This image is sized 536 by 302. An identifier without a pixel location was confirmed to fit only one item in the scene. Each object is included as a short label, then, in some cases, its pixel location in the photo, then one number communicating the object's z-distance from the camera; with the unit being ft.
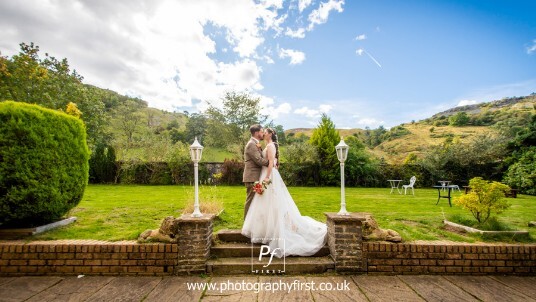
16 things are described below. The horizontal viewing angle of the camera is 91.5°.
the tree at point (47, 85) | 51.08
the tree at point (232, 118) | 90.79
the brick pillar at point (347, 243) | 12.04
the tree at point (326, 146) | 50.19
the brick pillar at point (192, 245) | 11.82
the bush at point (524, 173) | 39.32
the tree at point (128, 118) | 67.82
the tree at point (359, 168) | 50.39
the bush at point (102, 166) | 48.98
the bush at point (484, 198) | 14.14
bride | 13.06
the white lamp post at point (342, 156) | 13.17
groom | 14.37
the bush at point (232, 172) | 50.60
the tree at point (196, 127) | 105.95
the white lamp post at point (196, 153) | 13.12
